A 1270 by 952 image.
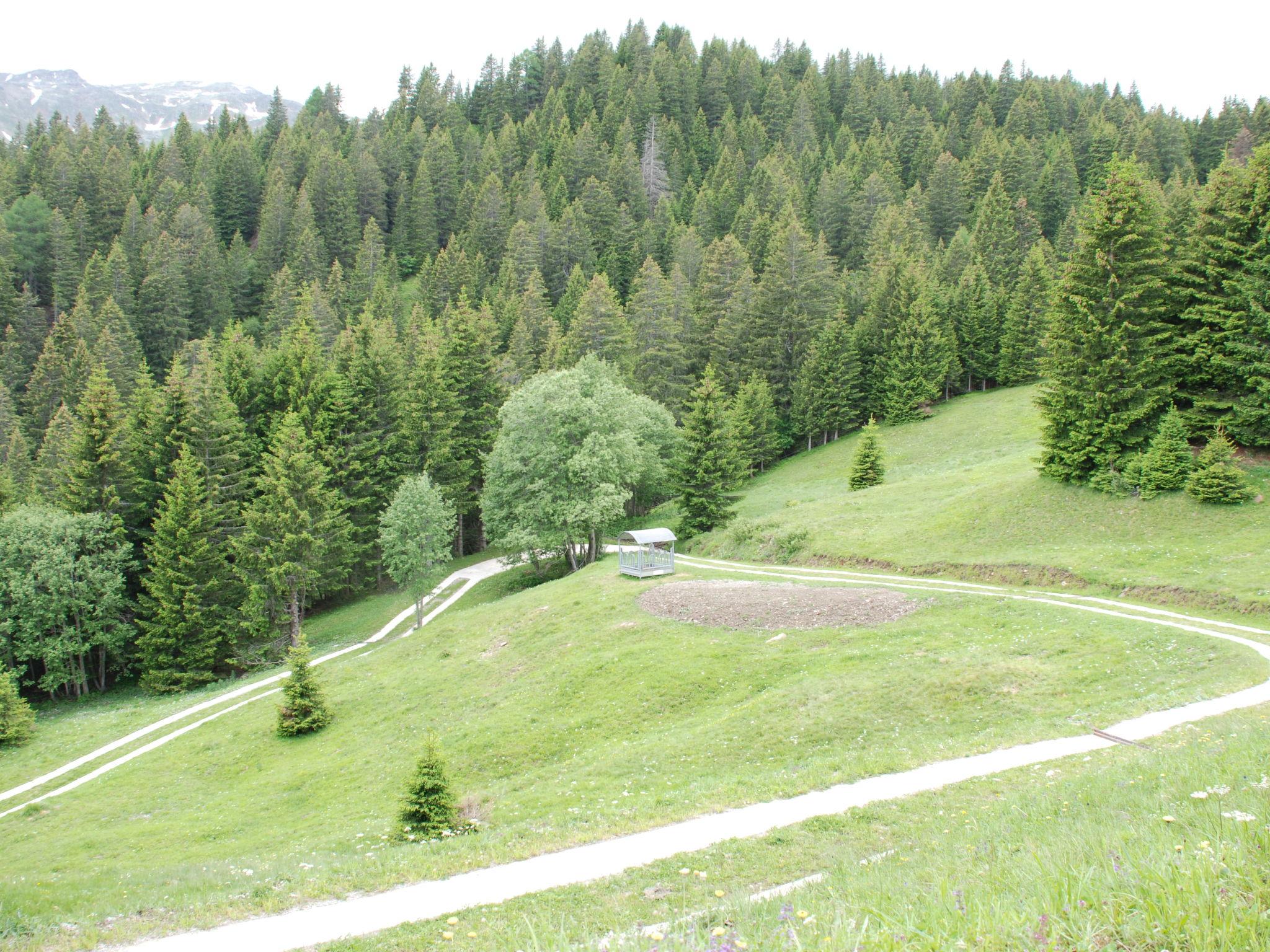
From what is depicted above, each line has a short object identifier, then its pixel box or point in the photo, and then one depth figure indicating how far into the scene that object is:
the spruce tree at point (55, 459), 48.81
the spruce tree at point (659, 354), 70.56
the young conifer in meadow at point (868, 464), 51.34
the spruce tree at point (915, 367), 68.12
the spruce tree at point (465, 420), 58.91
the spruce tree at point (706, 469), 47.31
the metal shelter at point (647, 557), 36.41
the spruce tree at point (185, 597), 41.84
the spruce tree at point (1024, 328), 70.44
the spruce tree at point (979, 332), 73.19
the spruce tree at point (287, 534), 43.97
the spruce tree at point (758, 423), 64.06
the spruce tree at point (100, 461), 45.41
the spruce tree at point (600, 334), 70.19
